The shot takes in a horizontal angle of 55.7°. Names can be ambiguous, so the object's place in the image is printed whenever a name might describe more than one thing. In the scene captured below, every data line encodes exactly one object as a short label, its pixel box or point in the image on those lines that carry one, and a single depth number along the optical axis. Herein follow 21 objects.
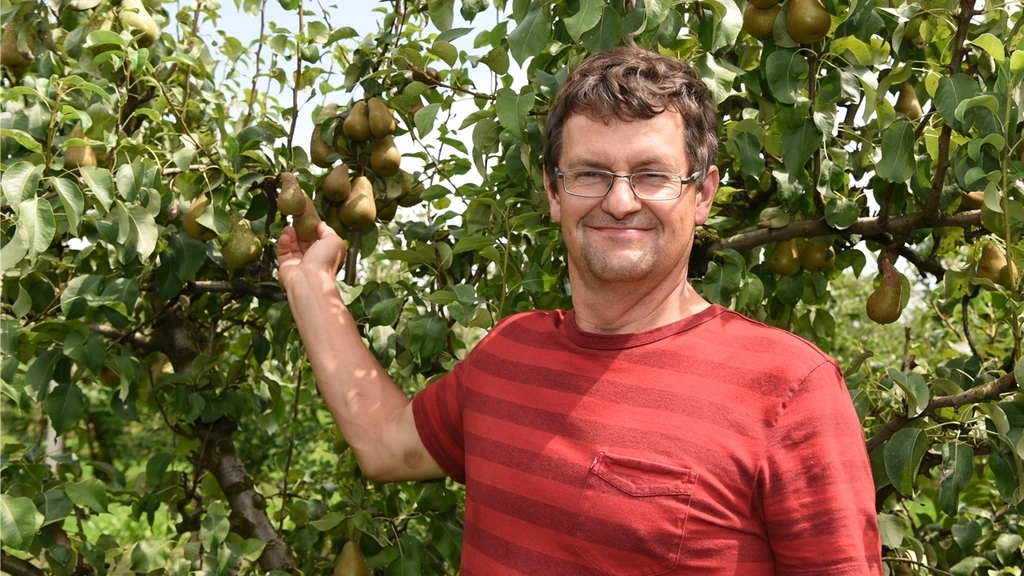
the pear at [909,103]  1.99
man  1.28
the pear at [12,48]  2.31
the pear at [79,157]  1.87
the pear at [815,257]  2.08
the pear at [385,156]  2.19
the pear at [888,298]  1.96
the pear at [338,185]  2.12
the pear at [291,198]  1.96
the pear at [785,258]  2.07
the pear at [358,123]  2.13
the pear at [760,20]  1.71
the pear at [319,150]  2.22
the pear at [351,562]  2.09
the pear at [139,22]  2.24
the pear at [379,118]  2.12
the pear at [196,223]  2.00
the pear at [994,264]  1.82
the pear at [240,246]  2.06
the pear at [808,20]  1.63
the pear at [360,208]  2.08
